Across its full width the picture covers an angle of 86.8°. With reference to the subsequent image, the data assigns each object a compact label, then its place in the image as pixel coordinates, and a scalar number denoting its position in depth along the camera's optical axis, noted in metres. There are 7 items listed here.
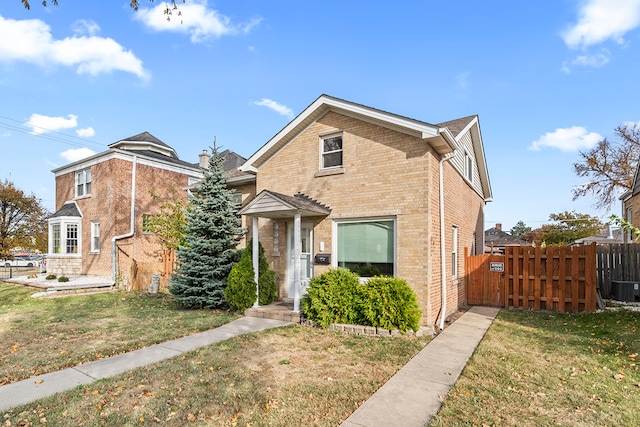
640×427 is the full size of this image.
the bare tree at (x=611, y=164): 26.91
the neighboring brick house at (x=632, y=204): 17.61
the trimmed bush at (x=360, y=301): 7.45
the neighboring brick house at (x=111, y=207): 18.23
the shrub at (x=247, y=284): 9.50
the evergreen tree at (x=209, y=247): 10.52
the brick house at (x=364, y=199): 8.20
